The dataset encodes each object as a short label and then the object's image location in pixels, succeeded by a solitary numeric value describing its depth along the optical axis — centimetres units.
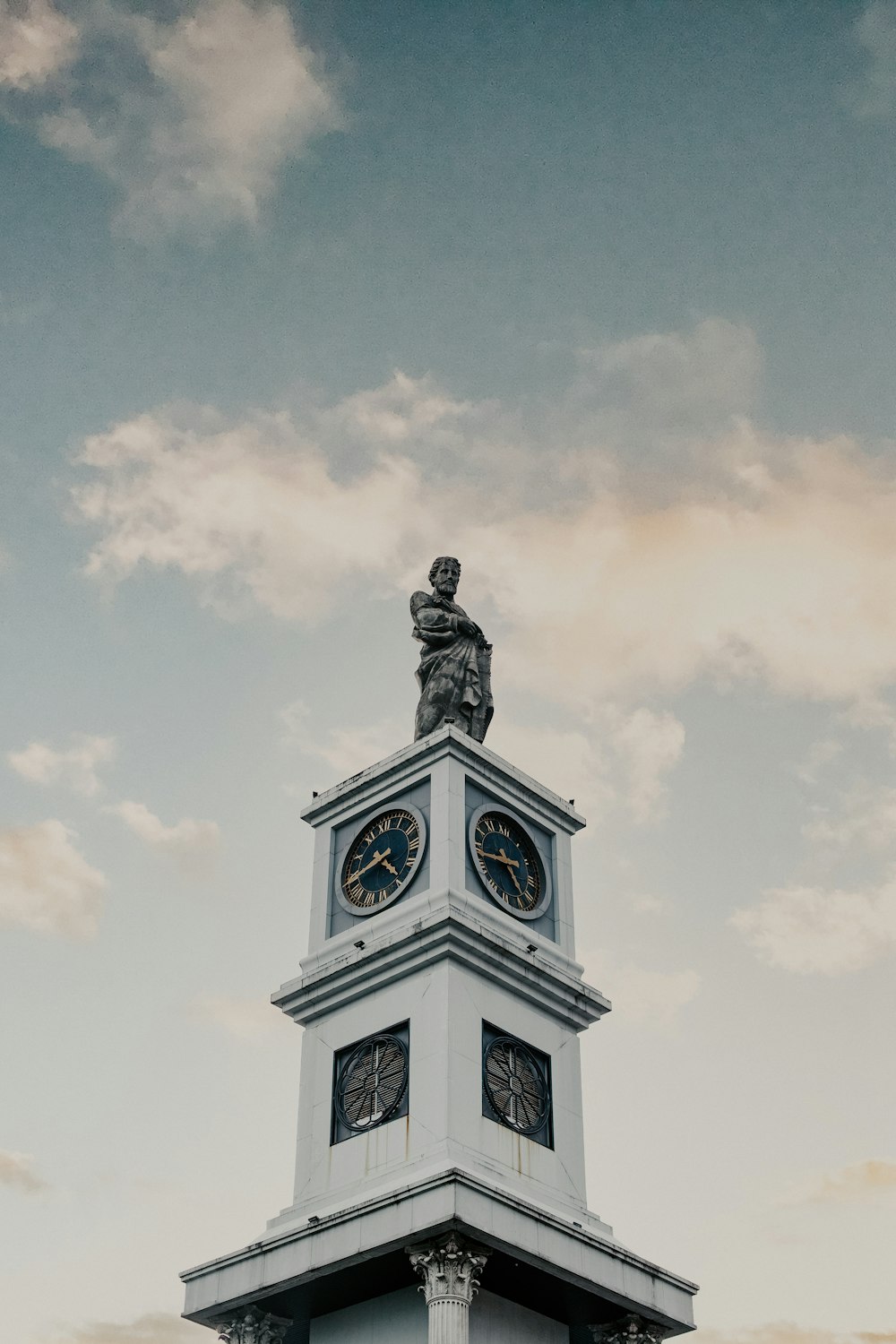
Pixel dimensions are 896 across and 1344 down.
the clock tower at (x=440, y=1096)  3553
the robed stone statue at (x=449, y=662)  4691
